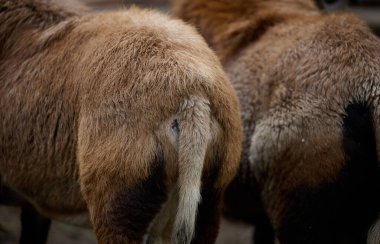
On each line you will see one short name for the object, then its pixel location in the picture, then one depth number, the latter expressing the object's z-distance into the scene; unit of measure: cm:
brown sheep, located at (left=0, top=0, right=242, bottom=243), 677
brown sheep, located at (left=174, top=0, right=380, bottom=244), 815
